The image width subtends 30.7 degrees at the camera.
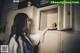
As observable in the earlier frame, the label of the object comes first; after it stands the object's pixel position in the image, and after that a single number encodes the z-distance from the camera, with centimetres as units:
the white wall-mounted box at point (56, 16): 129
